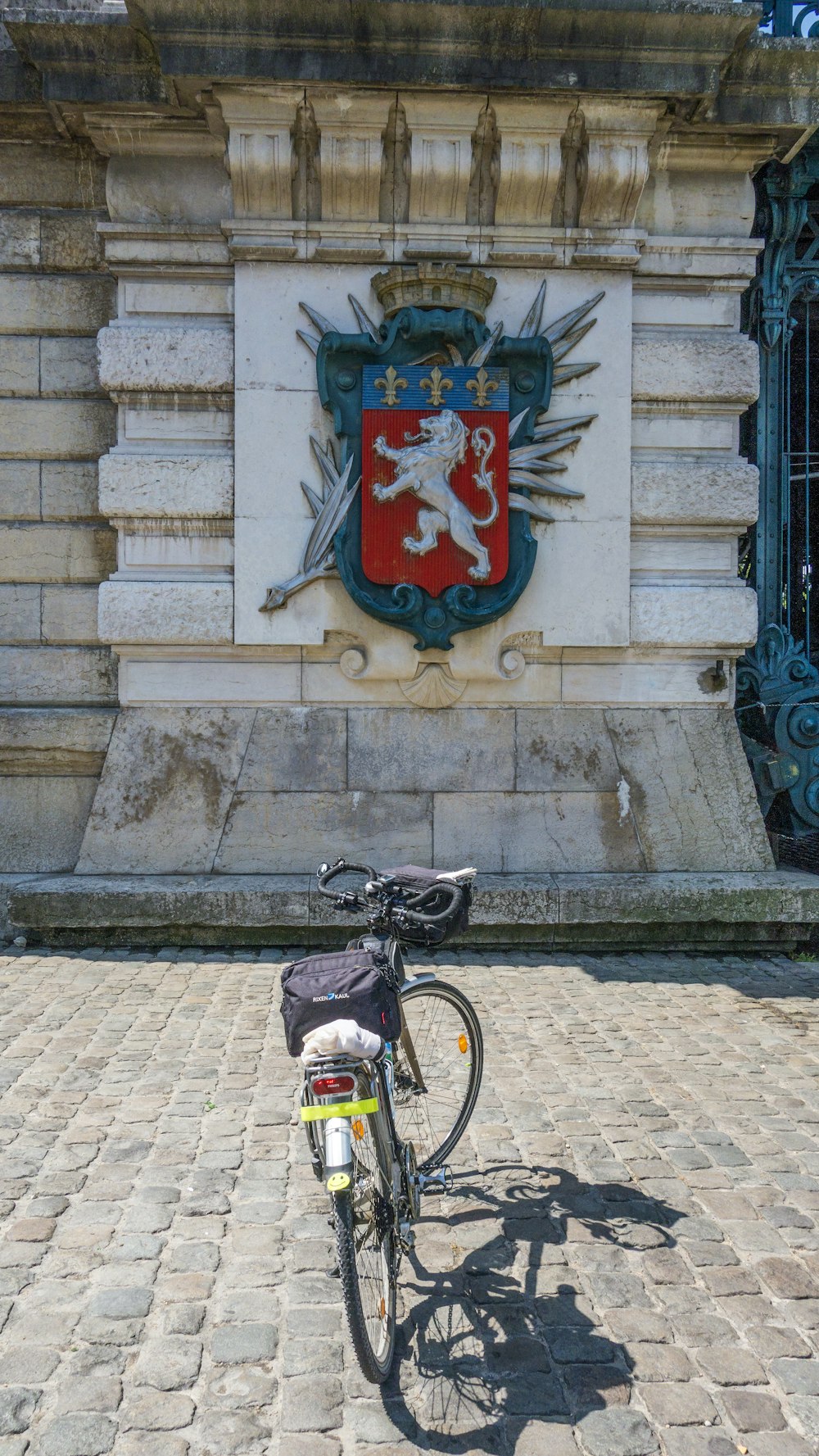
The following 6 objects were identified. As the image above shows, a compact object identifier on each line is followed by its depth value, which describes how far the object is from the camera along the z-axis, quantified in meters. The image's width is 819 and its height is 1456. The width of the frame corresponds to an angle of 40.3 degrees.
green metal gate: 7.60
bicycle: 2.47
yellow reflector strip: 2.47
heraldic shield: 6.90
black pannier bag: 2.59
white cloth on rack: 2.52
